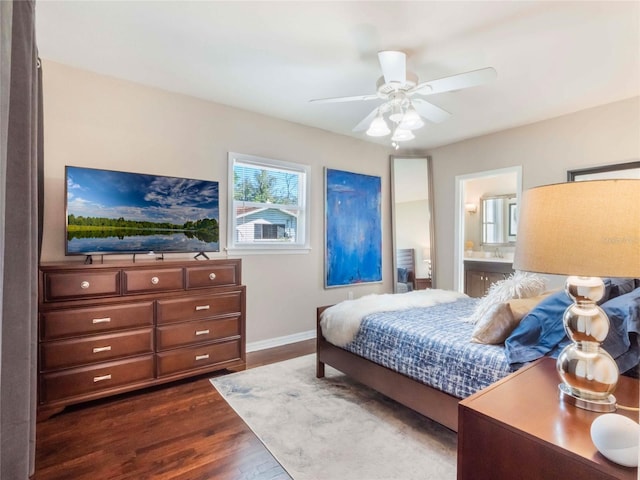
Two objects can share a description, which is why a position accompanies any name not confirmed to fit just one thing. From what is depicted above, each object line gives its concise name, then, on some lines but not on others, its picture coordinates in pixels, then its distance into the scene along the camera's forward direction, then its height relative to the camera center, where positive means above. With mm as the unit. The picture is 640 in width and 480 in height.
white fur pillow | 2230 -347
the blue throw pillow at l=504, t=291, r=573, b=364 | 1645 -483
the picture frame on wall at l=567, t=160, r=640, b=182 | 3271 +728
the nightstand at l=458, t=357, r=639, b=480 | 927 -601
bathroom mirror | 5523 +383
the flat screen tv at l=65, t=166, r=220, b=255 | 2572 +244
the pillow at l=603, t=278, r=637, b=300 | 1689 -245
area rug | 1794 -1248
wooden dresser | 2279 -676
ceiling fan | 2127 +1113
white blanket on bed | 2604 -593
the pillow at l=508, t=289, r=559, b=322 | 1914 -396
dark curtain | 989 -50
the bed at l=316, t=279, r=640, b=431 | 1442 -657
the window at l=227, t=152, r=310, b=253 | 3686 +428
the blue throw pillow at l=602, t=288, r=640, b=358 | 1364 -356
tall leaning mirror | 5035 +248
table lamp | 972 -37
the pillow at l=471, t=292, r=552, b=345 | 1894 -483
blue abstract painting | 4406 +170
